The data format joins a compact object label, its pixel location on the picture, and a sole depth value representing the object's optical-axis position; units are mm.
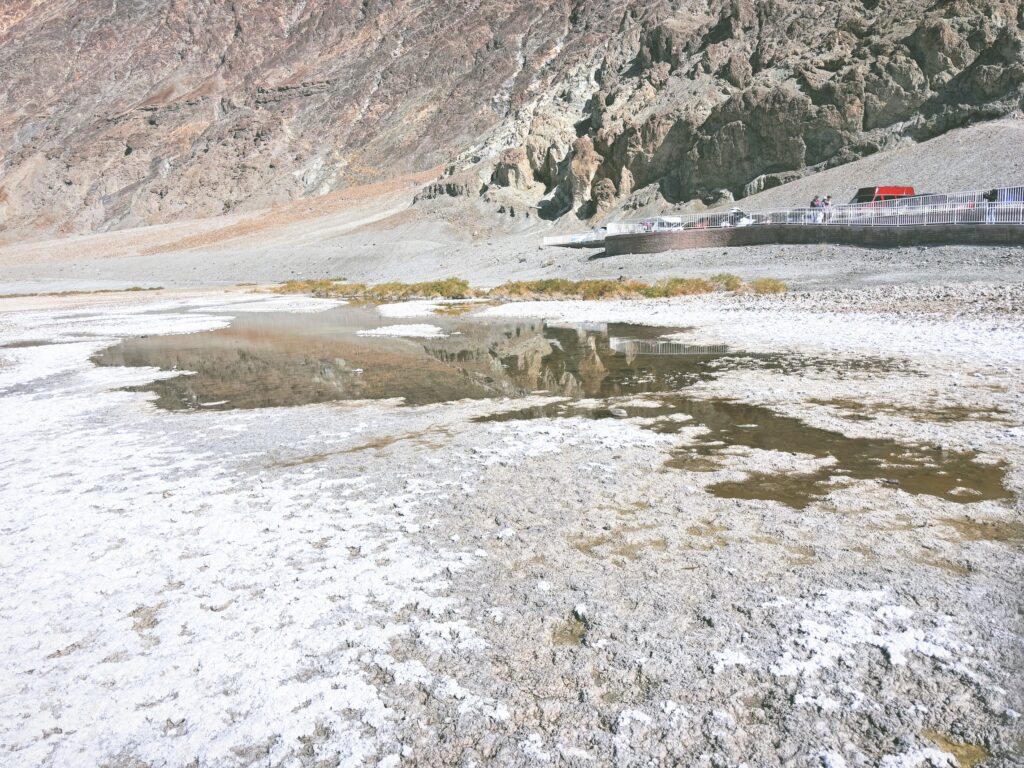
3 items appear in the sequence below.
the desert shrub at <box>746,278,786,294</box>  22719
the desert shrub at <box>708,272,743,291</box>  24281
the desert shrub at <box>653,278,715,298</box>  24944
